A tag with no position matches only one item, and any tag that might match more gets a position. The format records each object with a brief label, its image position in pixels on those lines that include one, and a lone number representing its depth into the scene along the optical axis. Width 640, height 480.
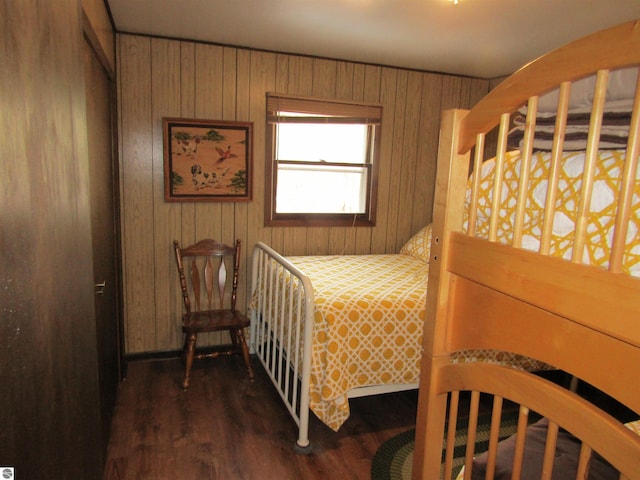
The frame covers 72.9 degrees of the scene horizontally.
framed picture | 3.13
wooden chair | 2.93
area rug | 2.18
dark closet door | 1.91
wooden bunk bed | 0.74
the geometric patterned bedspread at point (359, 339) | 2.26
